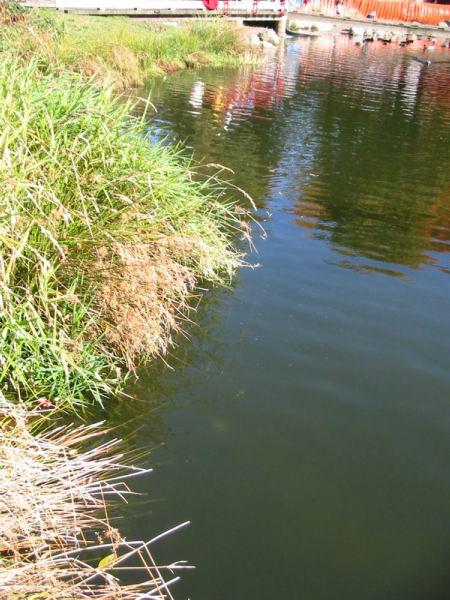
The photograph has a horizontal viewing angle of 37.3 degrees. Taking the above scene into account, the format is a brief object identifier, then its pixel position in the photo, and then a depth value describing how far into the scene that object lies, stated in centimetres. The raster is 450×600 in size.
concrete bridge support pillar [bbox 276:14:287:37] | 4110
